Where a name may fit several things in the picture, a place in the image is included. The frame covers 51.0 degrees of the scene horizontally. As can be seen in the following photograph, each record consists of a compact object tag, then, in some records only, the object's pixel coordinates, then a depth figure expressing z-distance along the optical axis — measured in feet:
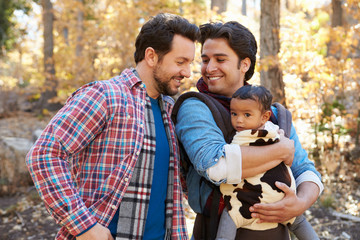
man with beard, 5.75
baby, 6.31
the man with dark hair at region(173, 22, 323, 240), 6.06
